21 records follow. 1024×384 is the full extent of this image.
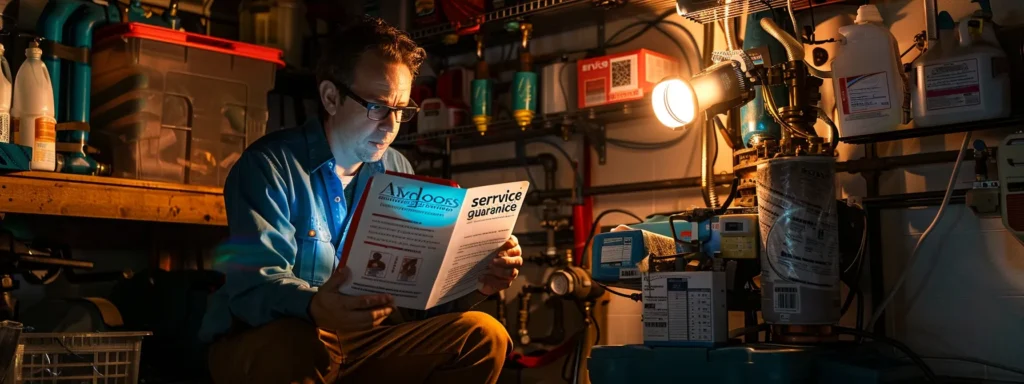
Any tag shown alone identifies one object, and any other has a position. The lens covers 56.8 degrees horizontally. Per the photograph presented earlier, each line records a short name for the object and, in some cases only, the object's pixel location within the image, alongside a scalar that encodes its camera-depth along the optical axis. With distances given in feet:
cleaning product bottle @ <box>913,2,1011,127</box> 6.96
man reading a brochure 6.00
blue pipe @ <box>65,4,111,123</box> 9.59
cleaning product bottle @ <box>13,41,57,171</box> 8.73
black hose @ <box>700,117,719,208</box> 8.88
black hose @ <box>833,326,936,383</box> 6.62
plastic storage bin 9.68
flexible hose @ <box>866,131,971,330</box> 7.29
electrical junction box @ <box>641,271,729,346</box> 6.55
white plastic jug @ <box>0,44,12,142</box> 8.54
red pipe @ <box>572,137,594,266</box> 10.05
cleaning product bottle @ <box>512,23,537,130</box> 10.19
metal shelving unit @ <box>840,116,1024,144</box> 6.98
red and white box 9.32
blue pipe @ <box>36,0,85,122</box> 9.50
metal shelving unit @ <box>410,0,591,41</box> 9.80
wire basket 7.45
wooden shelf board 8.48
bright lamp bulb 8.00
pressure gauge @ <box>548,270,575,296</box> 9.20
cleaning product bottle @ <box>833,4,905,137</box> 7.31
